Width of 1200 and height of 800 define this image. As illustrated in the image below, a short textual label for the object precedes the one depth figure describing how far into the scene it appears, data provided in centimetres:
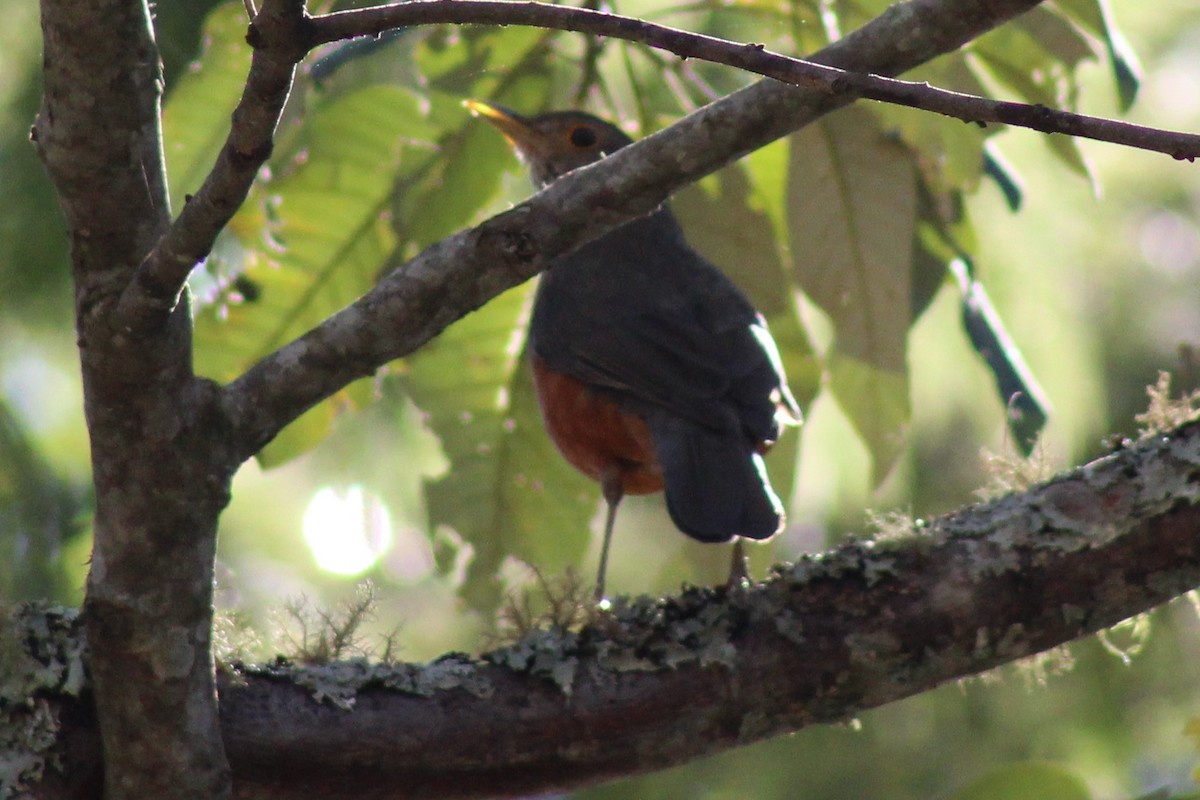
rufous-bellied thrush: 816
